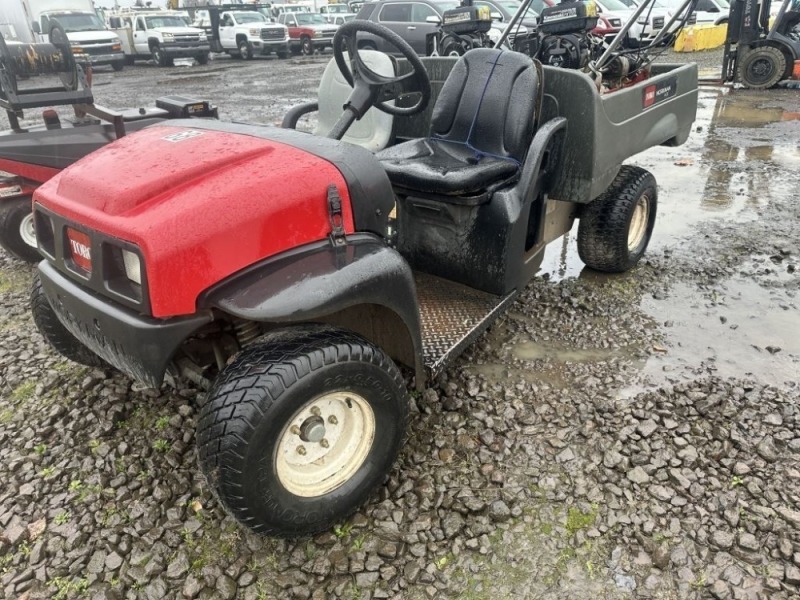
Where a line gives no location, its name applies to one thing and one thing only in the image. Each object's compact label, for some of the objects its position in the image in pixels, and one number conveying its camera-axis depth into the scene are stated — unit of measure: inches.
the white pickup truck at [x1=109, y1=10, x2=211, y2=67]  725.9
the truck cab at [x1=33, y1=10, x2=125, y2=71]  687.7
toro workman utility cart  68.7
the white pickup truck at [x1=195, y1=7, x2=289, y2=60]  776.9
